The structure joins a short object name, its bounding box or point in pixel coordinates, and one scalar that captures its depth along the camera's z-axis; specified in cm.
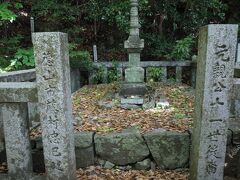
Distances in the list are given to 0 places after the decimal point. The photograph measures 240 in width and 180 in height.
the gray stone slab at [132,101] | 527
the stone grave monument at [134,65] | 570
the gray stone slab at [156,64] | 771
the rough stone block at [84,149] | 358
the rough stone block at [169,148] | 357
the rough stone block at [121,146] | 361
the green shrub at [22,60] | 581
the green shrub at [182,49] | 764
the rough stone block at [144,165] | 371
